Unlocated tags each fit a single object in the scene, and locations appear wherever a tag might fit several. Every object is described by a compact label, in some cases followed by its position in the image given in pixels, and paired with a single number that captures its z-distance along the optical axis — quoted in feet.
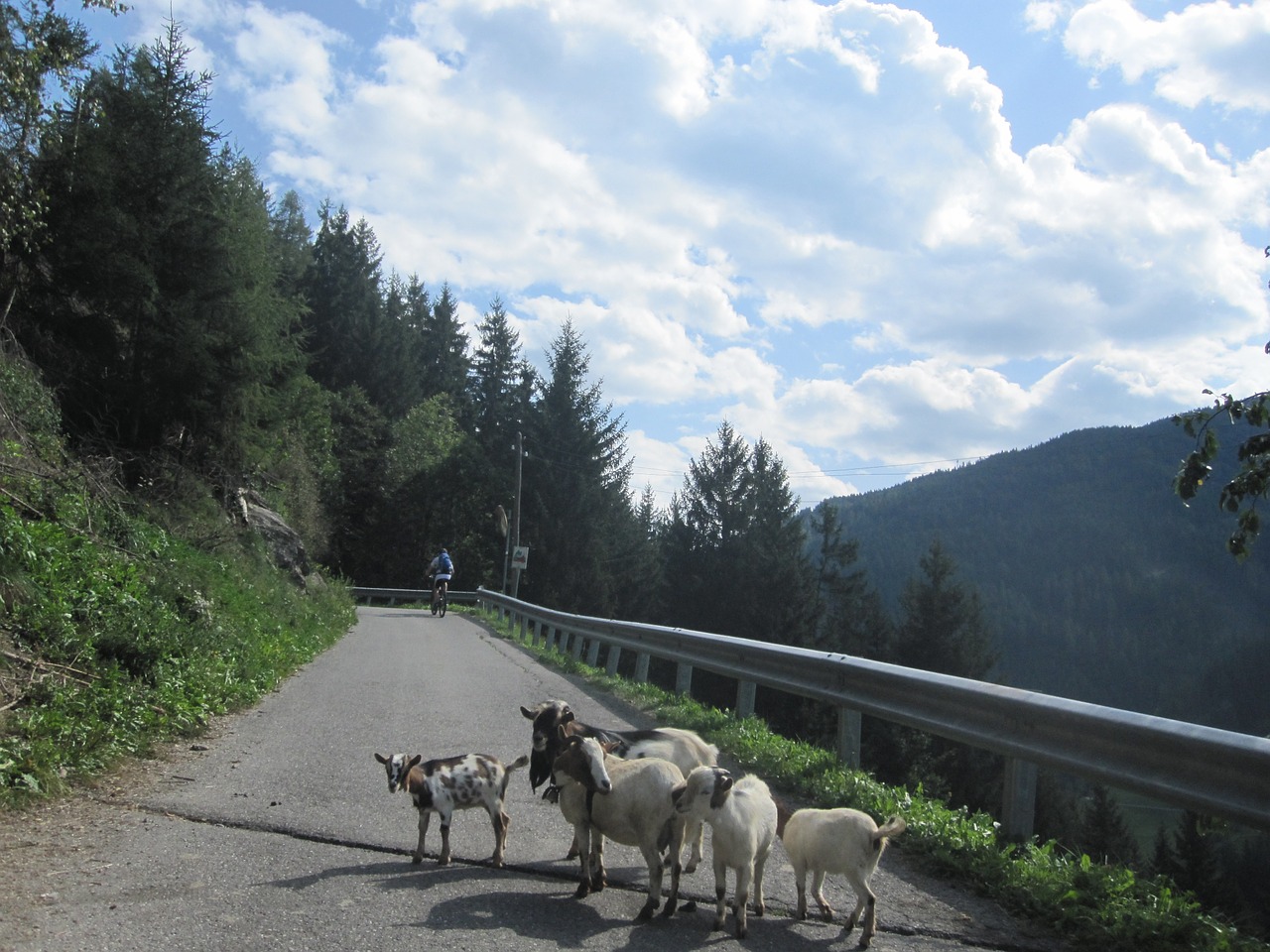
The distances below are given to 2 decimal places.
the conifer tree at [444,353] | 251.39
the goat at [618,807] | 13.75
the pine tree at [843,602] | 193.56
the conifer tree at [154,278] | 52.26
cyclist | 101.04
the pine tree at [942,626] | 188.75
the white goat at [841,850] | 13.80
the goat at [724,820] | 13.26
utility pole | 144.15
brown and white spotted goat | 16.02
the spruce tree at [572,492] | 174.70
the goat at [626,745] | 15.72
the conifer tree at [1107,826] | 44.04
